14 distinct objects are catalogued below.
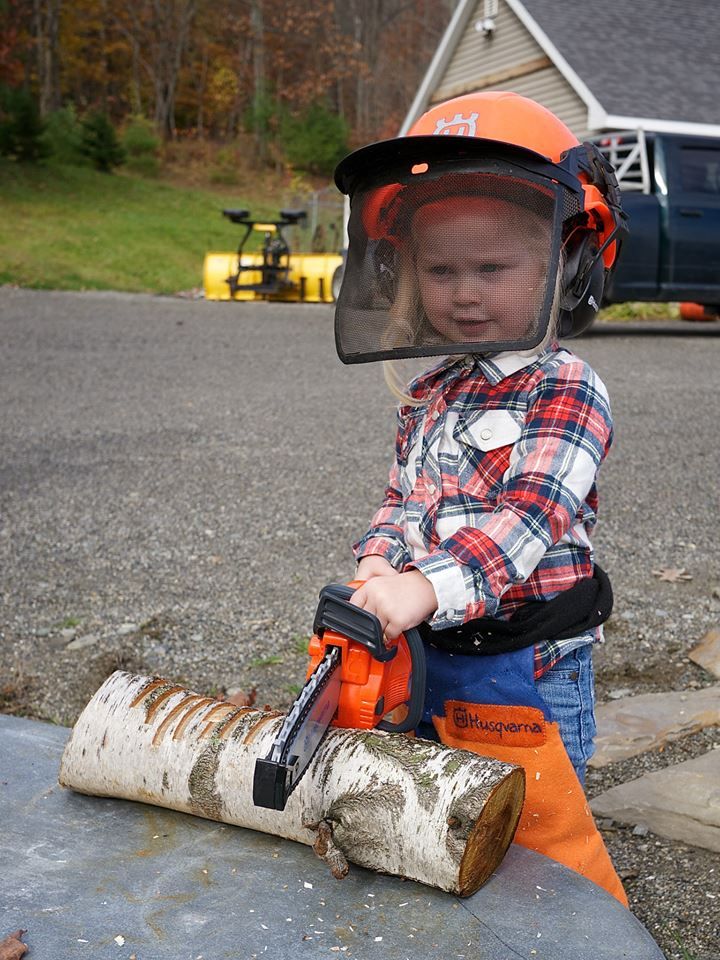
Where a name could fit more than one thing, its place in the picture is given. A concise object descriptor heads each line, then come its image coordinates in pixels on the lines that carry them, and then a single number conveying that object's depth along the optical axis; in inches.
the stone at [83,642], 135.8
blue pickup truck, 407.2
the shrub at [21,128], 901.8
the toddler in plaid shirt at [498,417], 74.2
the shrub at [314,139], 1192.2
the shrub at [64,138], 1009.5
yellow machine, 513.7
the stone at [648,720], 114.2
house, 608.1
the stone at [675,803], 98.6
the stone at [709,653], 131.3
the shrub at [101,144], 1002.1
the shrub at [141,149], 1083.5
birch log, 66.4
